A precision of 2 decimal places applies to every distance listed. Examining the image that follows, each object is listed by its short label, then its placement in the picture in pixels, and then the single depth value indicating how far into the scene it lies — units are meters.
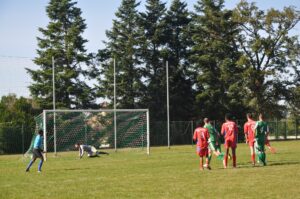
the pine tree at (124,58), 57.00
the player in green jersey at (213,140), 21.23
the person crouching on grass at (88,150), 31.22
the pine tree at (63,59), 53.50
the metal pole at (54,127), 34.87
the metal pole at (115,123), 38.87
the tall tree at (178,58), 60.12
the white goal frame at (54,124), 30.78
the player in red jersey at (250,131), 21.41
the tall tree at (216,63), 59.22
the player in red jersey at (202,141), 19.45
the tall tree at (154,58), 59.25
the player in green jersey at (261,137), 20.48
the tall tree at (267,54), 59.47
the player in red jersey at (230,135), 20.00
